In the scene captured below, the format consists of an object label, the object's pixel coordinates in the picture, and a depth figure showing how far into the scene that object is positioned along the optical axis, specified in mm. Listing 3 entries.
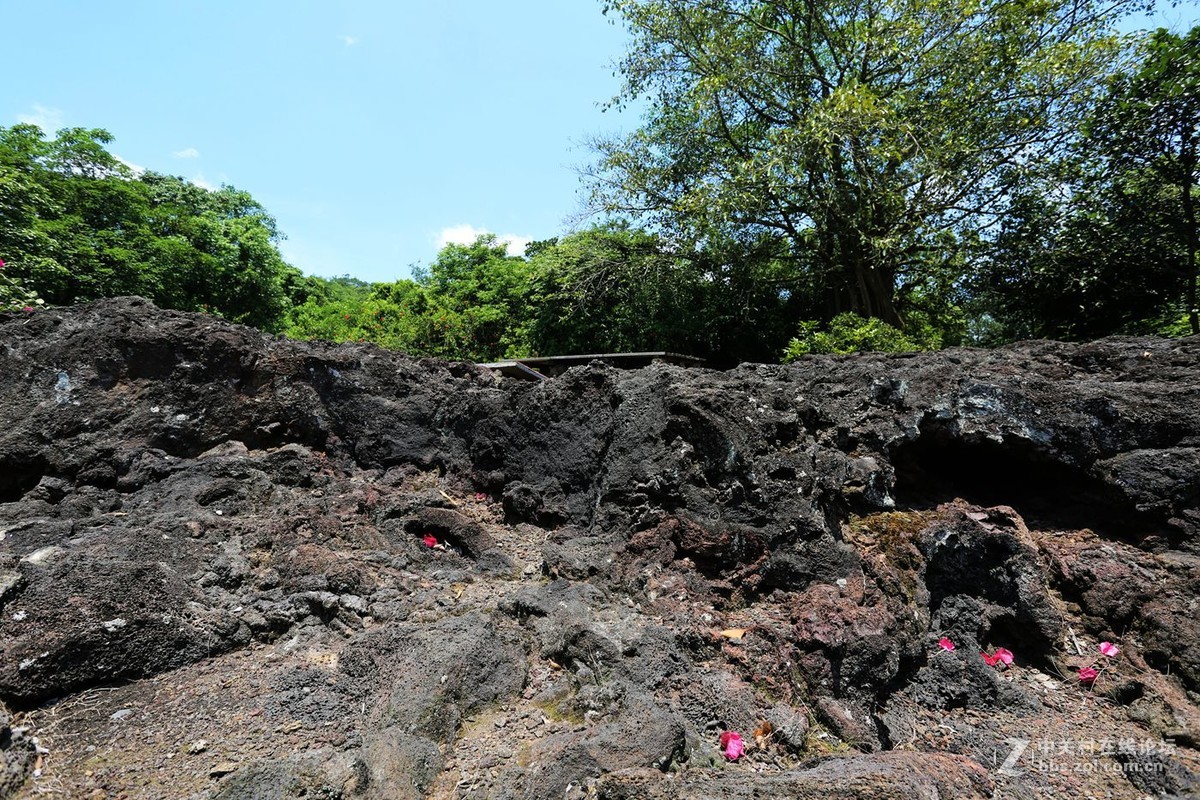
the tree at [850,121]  8516
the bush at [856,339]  7634
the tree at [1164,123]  6980
